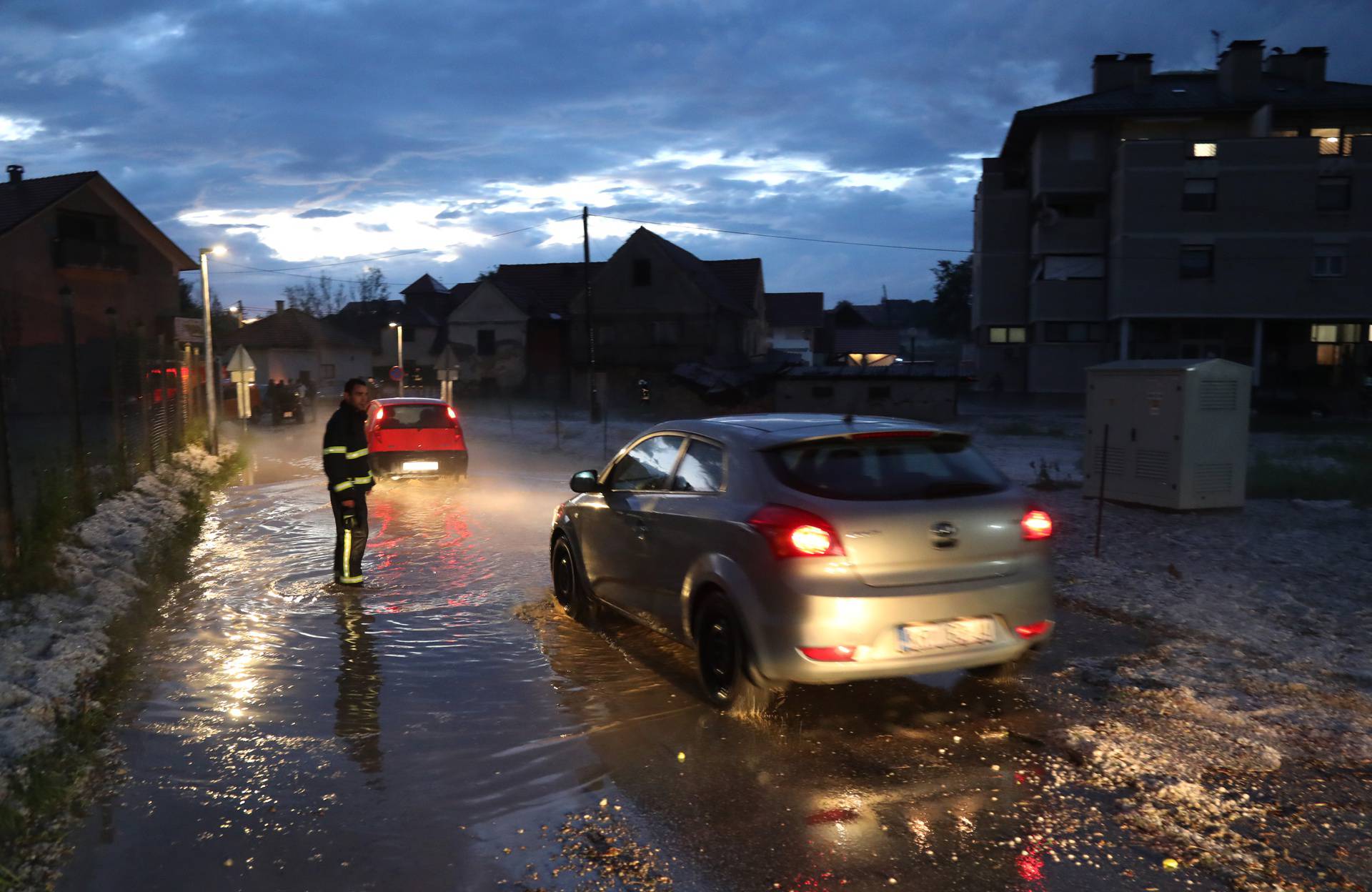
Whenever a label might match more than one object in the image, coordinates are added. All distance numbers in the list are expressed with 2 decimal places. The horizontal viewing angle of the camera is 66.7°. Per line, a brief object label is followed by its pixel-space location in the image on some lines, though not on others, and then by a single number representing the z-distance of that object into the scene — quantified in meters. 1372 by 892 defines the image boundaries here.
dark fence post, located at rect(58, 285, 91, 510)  10.80
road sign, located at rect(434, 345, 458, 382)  33.09
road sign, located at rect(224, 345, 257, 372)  28.25
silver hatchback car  4.95
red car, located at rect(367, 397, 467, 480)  16.64
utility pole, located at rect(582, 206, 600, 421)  39.56
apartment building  40.00
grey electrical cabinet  11.34
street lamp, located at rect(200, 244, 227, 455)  23.23
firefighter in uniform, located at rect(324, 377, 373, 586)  8.69
